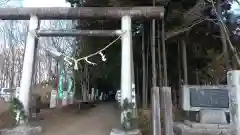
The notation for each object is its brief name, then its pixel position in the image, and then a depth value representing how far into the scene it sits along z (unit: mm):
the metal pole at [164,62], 4833
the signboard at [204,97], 5041
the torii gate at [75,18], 5017
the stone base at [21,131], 4583
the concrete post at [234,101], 4171
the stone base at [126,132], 4581
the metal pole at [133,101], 4904
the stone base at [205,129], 4948
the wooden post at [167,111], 4301
